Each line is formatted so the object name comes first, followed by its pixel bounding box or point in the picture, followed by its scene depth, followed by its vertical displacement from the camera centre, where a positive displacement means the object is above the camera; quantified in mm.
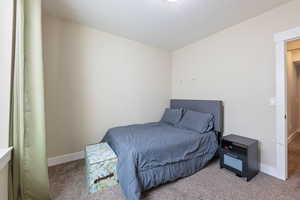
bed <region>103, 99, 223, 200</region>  1626 -723
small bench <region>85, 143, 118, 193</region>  1721 -916
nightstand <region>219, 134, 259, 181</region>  1898 -837
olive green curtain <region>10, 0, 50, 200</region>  1365 -105
